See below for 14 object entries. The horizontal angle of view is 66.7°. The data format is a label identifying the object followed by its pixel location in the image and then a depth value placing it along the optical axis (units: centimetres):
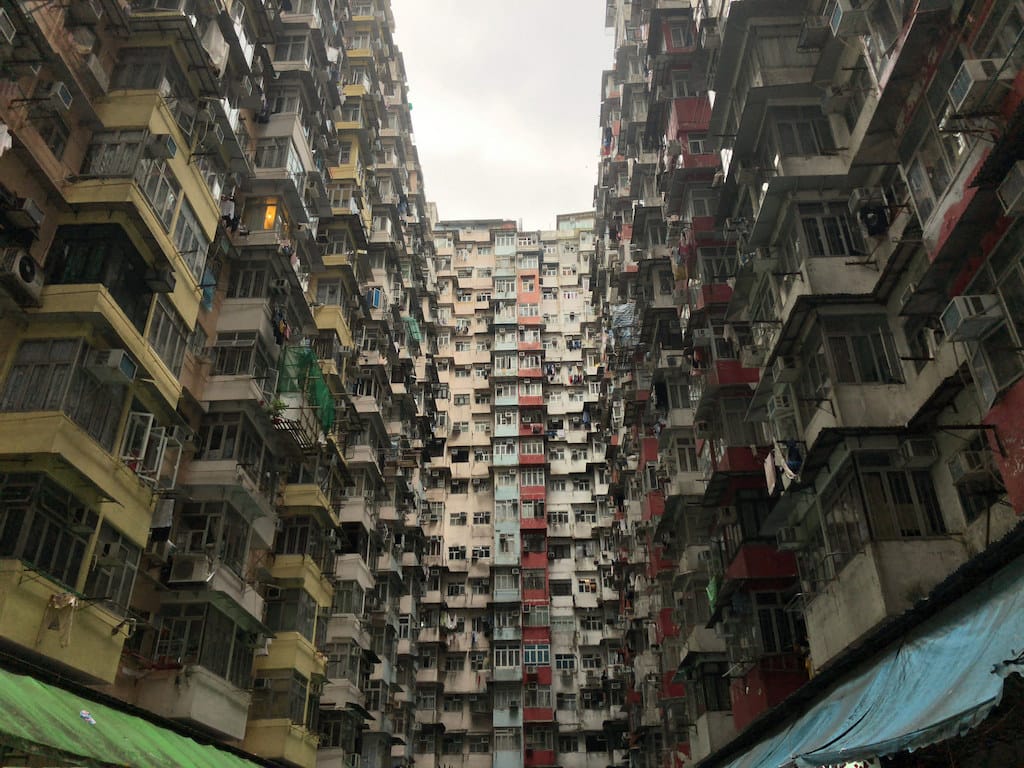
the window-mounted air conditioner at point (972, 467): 1302
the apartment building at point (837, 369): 1135
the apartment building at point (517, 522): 4872
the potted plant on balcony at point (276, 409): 2189
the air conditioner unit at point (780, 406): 1841
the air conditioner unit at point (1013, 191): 1046
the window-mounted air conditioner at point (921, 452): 1469
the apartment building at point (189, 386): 1367
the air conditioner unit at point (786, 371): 1798
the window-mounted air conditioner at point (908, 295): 1441
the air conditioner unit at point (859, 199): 1678
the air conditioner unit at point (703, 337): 2622
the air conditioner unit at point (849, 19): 1559
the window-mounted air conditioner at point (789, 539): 1822
